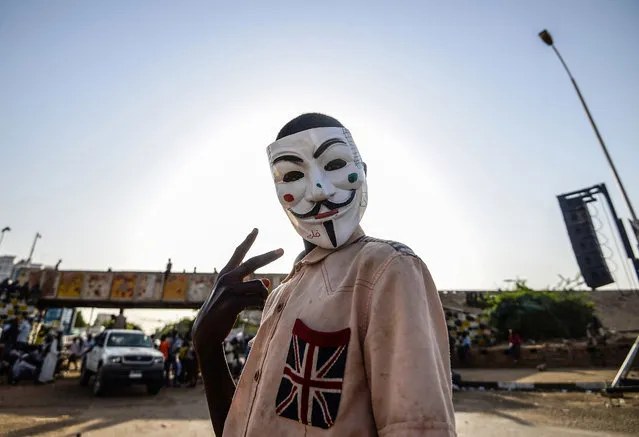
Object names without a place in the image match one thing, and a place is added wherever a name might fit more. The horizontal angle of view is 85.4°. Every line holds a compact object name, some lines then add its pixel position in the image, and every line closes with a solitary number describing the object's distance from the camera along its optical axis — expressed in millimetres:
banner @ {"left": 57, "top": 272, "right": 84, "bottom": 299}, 18306
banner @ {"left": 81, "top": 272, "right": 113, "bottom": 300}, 18297
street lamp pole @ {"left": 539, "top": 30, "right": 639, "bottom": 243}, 8364
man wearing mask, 957
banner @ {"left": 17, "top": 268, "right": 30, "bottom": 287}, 18798
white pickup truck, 9891
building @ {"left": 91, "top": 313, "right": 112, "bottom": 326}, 53862
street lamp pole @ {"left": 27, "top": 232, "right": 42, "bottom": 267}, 37281
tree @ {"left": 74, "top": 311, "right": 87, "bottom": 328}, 59944
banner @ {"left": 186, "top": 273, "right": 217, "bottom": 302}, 18266
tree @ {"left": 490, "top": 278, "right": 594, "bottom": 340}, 20875
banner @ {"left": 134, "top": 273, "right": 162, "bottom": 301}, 18225
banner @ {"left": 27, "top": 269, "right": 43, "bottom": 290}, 18594
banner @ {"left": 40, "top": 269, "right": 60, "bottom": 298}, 18422
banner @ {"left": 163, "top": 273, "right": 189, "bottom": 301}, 18281
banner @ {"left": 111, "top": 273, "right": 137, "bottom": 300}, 18312
